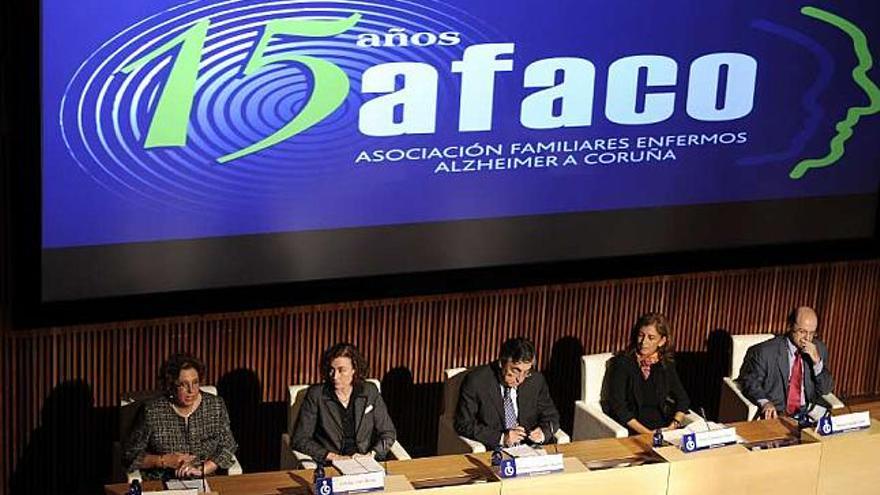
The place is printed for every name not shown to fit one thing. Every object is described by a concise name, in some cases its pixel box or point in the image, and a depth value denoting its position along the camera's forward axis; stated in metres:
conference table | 5.86
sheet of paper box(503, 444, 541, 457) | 6.09
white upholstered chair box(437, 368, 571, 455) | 6.95
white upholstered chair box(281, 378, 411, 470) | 6.71
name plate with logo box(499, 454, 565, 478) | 5.96
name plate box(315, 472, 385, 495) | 5.65
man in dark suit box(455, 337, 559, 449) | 6.77
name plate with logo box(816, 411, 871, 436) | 6.53
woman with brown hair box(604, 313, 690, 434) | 7.08
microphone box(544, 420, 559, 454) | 6.94
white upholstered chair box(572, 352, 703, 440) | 7.14
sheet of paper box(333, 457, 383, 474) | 5.91
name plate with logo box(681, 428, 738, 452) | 6.30
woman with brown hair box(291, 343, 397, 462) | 6.49
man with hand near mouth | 7.36
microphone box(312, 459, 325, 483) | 5.79
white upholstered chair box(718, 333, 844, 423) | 7.46
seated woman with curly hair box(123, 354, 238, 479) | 6.29
